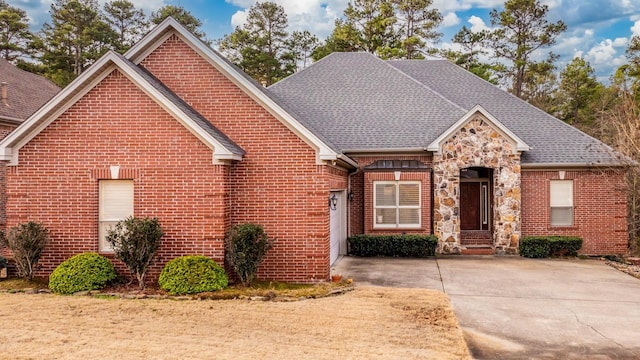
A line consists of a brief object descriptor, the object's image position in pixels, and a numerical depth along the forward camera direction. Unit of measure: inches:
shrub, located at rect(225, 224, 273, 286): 398.6
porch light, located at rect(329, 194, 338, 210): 536.1
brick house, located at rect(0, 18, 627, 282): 413.4
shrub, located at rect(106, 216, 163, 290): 387.9
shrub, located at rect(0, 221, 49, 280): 398.6
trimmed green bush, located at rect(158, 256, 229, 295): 382.6
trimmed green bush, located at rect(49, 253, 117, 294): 383.9
